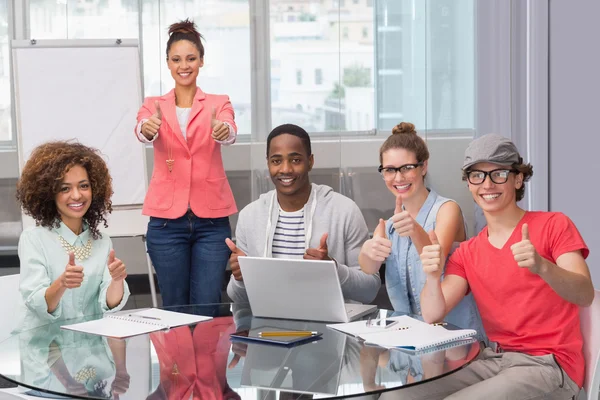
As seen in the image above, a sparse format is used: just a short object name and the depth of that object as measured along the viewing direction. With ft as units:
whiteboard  14.10
